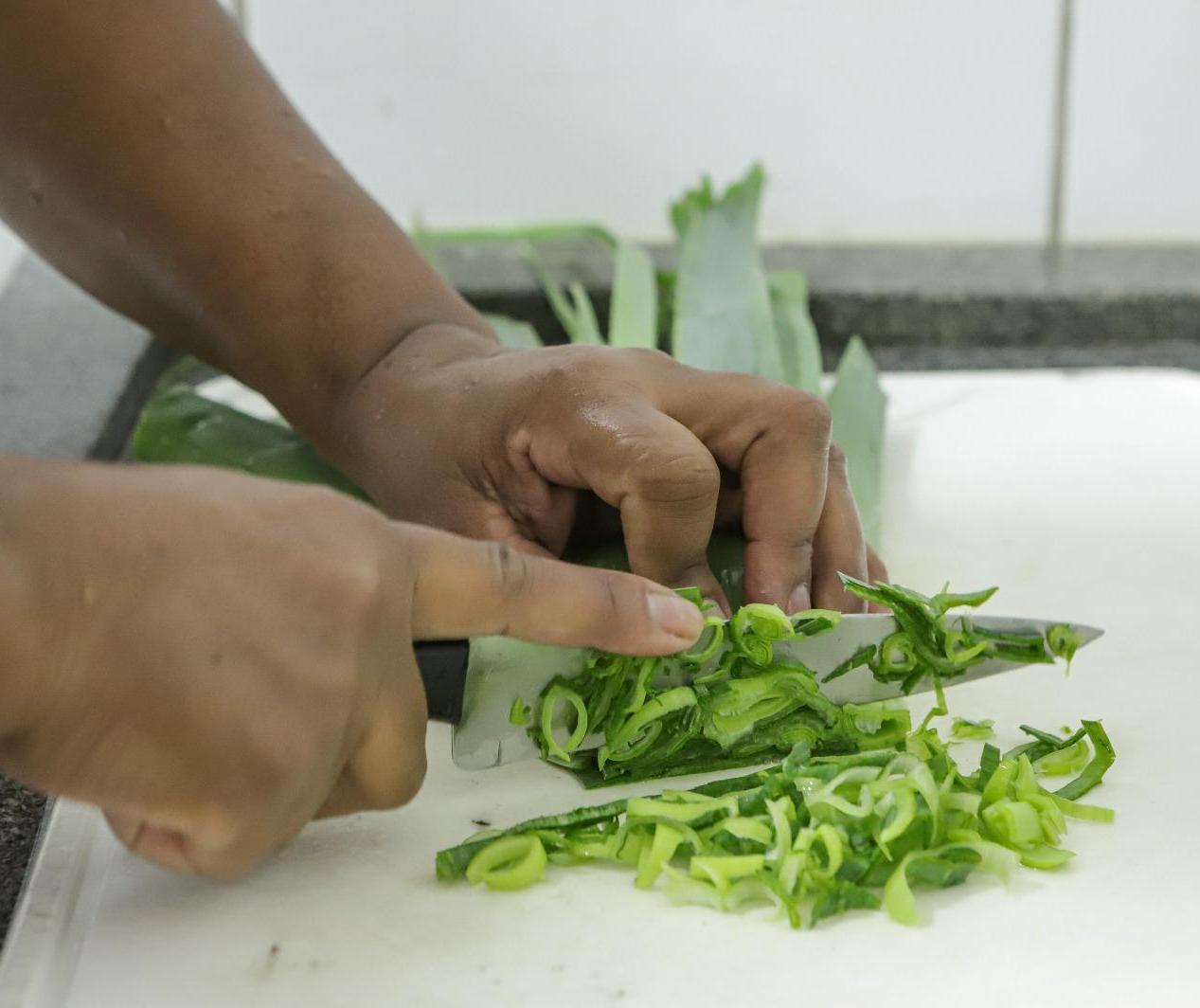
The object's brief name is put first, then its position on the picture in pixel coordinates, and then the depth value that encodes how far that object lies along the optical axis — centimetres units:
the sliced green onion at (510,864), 45
